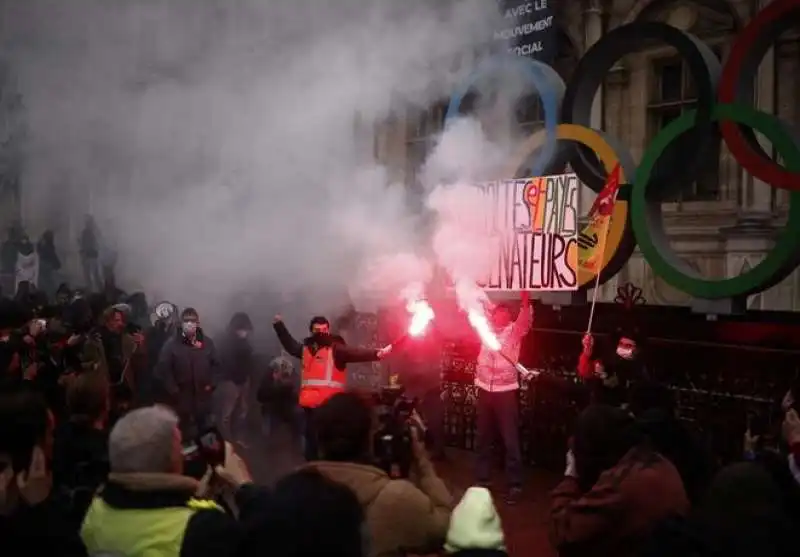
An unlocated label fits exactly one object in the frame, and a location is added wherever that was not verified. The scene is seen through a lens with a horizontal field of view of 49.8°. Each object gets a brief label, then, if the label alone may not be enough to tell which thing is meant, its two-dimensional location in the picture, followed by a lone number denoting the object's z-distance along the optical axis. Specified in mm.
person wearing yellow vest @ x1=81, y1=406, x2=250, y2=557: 2611
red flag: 7379
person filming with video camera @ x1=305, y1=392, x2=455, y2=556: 2967
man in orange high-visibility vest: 7254
